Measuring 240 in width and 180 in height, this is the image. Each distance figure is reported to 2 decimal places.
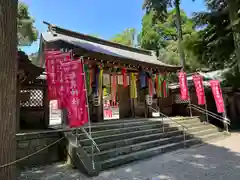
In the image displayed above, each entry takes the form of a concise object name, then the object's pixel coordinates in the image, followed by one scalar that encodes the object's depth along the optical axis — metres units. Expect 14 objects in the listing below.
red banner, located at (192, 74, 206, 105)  9.73
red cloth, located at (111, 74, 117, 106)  7.94
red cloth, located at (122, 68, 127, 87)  8.38
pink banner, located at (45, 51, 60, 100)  4.97
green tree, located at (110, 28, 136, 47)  33.62
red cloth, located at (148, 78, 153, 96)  9.15
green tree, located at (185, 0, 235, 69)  10.23
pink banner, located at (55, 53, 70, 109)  4.72
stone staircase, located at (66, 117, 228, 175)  4.82
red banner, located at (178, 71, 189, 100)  9.55
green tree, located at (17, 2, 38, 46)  17.25
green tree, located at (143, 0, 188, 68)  13.91
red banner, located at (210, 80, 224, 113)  9.43
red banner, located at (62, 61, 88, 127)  4.39
